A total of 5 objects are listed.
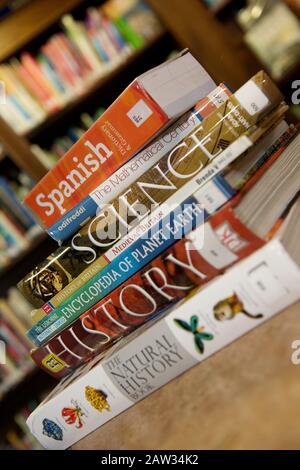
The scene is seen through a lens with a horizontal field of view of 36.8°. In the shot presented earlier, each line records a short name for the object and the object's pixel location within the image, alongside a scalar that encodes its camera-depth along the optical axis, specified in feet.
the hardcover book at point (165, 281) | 1.70
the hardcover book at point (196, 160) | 2.03
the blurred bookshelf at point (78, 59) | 5.64
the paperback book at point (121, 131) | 2.09
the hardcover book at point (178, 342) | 1.63
